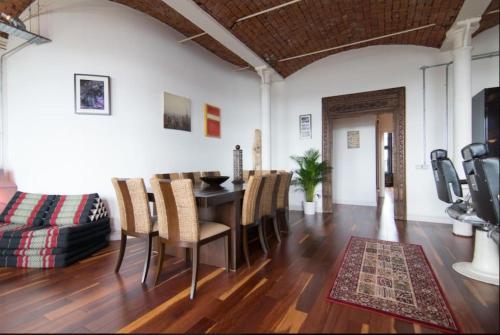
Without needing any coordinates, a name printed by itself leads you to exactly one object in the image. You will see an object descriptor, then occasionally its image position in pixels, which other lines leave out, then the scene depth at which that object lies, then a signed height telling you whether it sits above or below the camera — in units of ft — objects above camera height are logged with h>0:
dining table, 7.68 -1.87
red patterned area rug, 5.35 -3.31
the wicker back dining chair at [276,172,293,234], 11.03 -1.76
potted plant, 16.14 -0.71
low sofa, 8.16 -2.30
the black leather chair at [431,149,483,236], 7.97 -0.76
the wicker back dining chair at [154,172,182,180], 10.99 -0.48
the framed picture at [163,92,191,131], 13.33 +3.11
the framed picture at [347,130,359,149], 20.36 +2.17
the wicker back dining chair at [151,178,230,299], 6.29 -1.44
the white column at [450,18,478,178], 11.12 +3.58
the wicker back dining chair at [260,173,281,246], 9.36 -1.33
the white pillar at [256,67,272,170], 16.84 +2.88
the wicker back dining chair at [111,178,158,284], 7.17 -1.46
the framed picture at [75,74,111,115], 10.75 +3.27
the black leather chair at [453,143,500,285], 5.75 -1.14
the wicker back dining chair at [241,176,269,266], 7.95 -1.37
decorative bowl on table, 9.33 -0.58
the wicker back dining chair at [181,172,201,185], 12.05 -0.55
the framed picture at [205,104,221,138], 16.15 +3.08
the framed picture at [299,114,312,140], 17.53 +2.87
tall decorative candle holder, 10.82 -0.09
